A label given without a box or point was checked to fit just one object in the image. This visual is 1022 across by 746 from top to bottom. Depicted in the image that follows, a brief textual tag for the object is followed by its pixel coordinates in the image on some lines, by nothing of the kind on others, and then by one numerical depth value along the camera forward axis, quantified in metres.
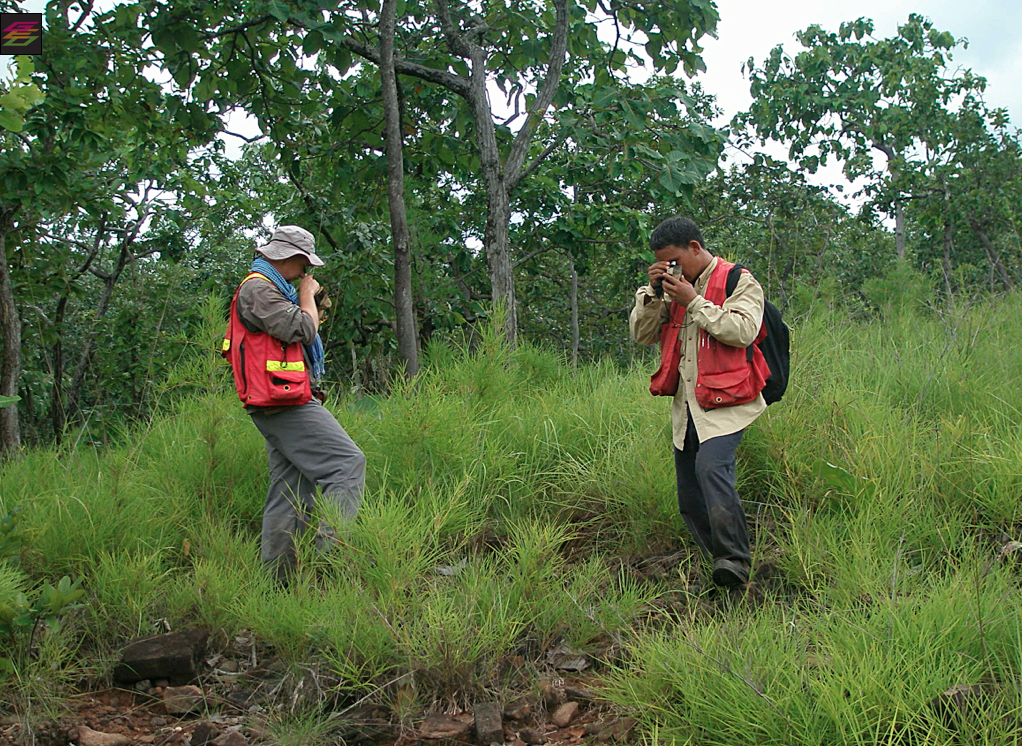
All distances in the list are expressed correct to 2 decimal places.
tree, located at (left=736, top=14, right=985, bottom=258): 13.81
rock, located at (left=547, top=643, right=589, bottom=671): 3.59
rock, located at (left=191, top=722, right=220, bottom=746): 3.27
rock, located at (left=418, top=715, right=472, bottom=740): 3.17
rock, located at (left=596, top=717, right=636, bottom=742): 3.02
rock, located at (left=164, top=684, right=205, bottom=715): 3.56
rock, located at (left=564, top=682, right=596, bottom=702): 3.36
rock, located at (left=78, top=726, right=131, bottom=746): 3.30
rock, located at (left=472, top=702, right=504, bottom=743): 3.14
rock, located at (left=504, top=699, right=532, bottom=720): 3.29
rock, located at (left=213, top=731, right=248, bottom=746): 3.20
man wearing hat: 4.28
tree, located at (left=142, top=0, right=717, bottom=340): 6.14
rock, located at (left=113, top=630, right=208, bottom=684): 3.70
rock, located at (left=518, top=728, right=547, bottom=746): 3.16
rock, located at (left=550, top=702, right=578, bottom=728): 3.26
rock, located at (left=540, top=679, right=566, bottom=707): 3.38
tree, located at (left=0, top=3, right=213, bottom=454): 6.02
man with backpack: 3.70
